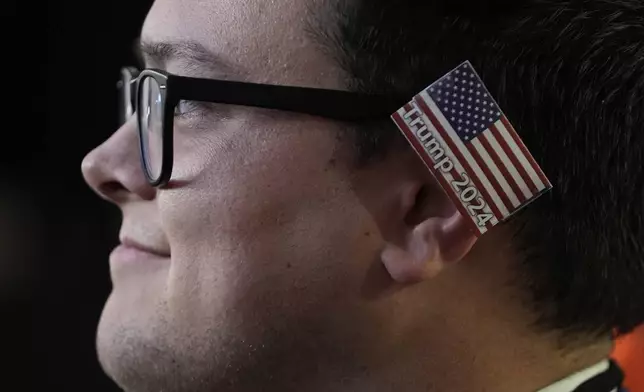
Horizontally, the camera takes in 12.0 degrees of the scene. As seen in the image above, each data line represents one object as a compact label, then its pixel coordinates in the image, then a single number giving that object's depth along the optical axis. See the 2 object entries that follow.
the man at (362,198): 1.24
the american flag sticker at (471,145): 1.22
